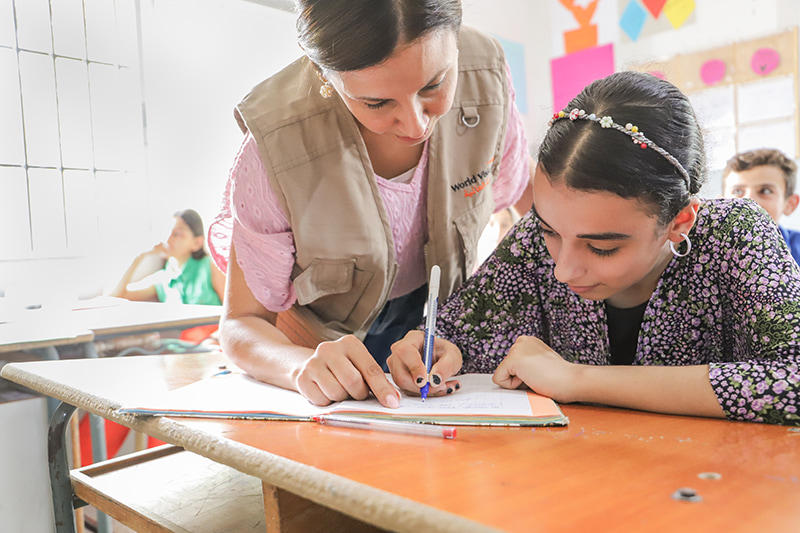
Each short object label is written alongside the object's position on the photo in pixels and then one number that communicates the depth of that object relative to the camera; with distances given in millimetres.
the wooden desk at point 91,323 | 2035
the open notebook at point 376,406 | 726
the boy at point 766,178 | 2764
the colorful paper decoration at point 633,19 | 3701
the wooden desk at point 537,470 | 450
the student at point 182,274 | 2766
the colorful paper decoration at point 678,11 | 3525
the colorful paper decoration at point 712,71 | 3389
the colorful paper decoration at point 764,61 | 3203
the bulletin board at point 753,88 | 3184
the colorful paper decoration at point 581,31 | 3926
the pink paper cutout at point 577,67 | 3869
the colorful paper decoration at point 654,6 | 3654
